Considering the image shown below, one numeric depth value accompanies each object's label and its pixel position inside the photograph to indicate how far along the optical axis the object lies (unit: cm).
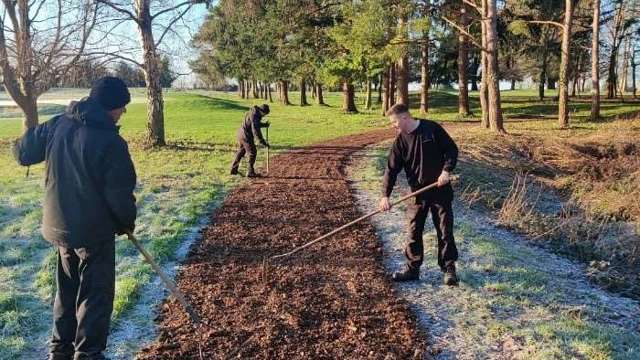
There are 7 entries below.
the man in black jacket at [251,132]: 1212
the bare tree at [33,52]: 1630
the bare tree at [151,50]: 1600
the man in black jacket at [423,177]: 576
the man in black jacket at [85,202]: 386
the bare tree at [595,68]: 2400
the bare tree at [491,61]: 1942
